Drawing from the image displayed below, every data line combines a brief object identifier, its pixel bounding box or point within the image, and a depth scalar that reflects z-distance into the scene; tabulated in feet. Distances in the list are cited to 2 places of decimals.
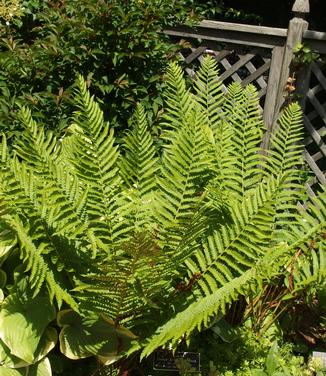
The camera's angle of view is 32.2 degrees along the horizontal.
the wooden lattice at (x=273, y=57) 12.82
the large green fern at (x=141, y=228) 6.59
